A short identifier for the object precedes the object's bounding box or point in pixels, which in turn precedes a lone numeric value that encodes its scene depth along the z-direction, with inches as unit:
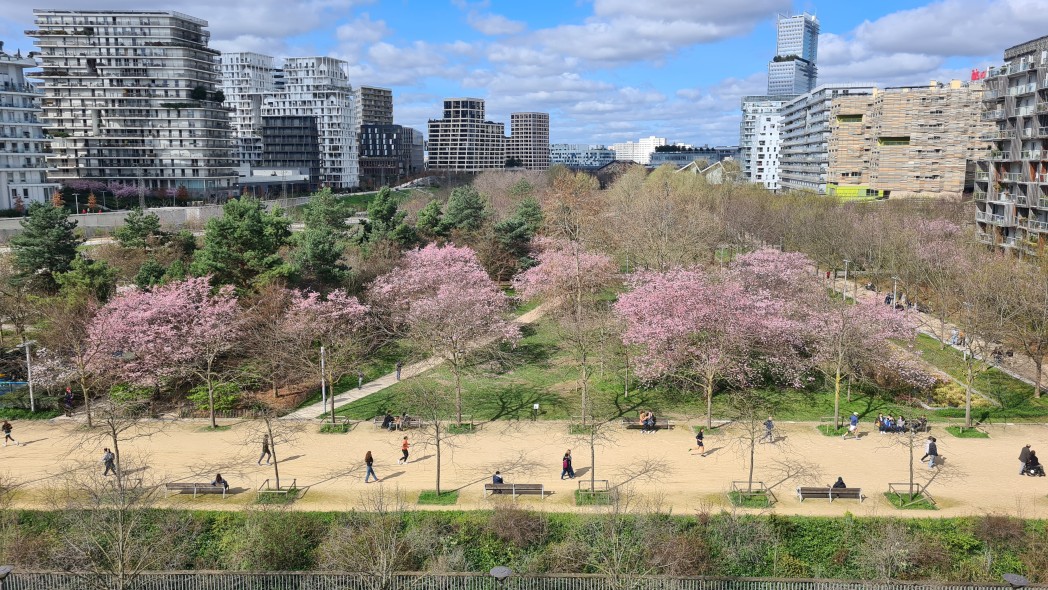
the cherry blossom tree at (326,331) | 1343.5
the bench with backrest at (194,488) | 922.1
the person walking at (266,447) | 998.5
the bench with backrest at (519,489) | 908.6
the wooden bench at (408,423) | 1157.7
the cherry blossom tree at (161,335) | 1262.3
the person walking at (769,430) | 1094.4
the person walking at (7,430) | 1103.0
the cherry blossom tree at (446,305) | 1369.3
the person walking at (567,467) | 956.0
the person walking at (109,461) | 954.7
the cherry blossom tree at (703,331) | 1267.2
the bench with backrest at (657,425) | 1154.0
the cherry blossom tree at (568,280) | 1911.9
